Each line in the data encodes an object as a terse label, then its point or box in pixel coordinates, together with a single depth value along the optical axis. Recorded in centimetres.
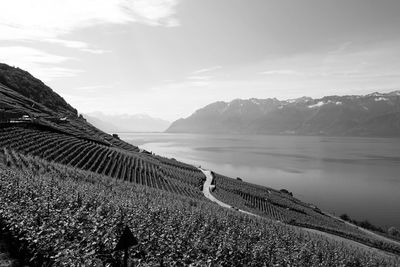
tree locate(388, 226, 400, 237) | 7379
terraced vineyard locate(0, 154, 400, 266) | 1488
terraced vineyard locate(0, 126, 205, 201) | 6112
